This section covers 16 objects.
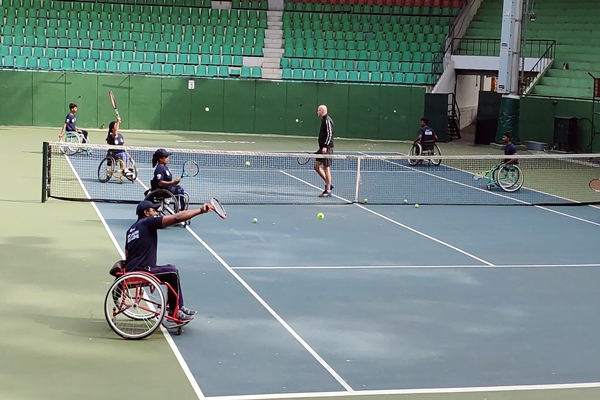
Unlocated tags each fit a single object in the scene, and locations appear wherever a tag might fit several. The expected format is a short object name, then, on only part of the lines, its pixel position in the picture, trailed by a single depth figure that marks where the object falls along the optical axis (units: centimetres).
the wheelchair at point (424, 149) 2617
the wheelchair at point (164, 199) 1524
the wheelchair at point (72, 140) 2475
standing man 1973
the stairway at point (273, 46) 3741
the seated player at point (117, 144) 2055
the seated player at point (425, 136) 2605
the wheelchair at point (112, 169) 2043
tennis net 1950
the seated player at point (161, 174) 1509
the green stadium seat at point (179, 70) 3606
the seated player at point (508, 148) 2159
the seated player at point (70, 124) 2433
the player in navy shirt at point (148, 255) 954
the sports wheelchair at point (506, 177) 2188
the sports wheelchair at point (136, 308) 936
